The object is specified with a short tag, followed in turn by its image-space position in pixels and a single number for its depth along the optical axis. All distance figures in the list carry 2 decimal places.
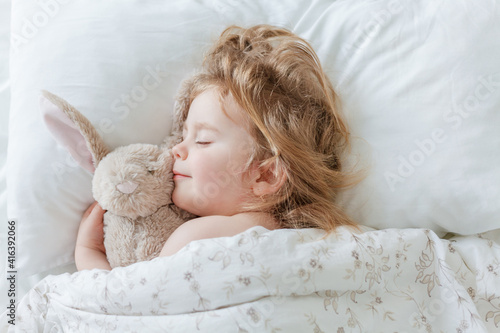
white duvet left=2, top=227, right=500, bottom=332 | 0.87
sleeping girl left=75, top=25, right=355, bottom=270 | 1.00
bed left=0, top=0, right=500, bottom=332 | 0.89
